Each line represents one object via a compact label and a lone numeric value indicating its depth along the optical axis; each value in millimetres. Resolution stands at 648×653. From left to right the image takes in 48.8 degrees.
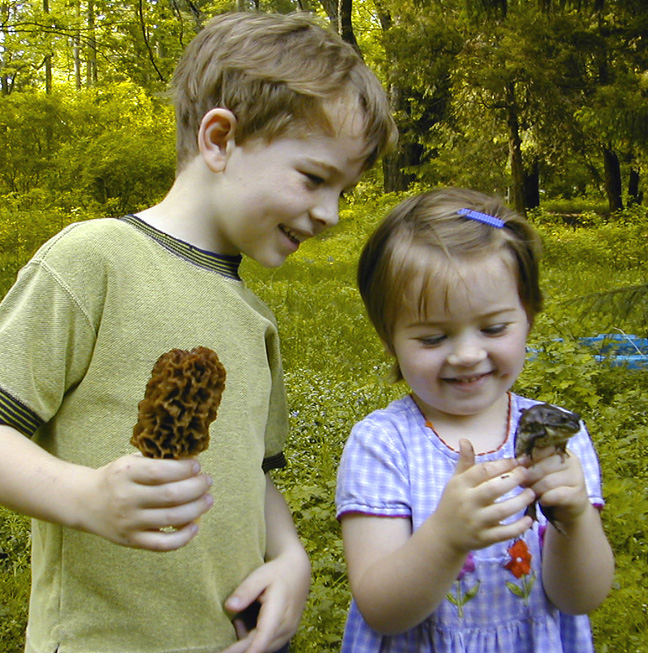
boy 1202
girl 1461
